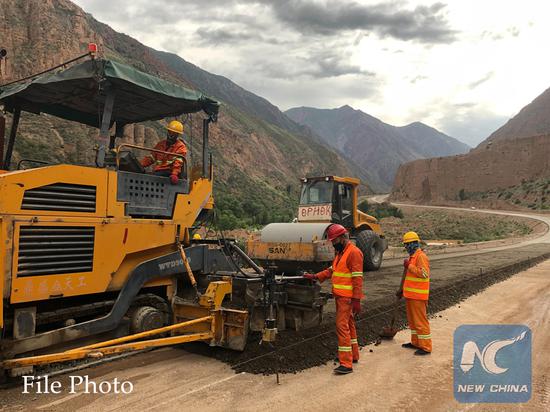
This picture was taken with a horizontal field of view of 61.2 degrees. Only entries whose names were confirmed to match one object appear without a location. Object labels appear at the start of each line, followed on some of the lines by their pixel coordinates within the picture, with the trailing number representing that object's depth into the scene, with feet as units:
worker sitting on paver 19.53
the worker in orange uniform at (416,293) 20.36
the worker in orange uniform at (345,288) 17.53
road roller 31.60
